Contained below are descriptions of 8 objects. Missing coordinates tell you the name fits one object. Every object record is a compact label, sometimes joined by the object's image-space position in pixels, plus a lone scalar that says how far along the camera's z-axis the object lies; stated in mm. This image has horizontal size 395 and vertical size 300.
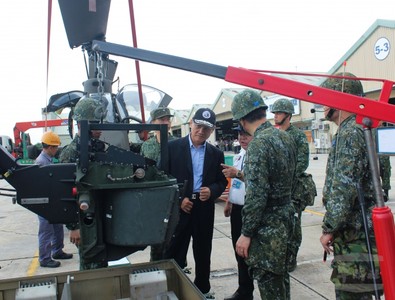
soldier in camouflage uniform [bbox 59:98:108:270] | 3084
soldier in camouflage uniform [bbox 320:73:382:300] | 2281
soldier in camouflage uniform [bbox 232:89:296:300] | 2412
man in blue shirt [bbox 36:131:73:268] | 4902
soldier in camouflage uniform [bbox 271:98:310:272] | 3994
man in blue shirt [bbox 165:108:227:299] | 3441
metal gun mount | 1798
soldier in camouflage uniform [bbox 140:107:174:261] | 2986
